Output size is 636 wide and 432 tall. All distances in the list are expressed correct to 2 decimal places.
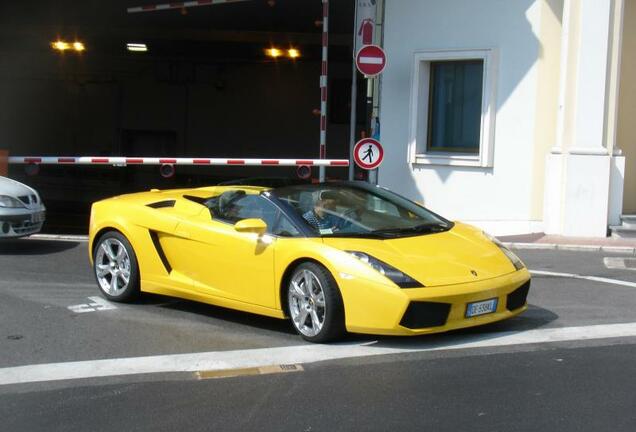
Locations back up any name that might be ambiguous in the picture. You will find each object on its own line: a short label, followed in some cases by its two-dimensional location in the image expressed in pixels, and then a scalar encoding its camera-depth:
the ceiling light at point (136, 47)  22.88
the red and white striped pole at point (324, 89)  12.78
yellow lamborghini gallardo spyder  5.82
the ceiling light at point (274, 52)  22.70
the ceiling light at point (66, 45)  22.12
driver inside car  6.51
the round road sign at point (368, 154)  11.83
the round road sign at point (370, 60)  11.62
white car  10.36
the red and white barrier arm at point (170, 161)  12.73
